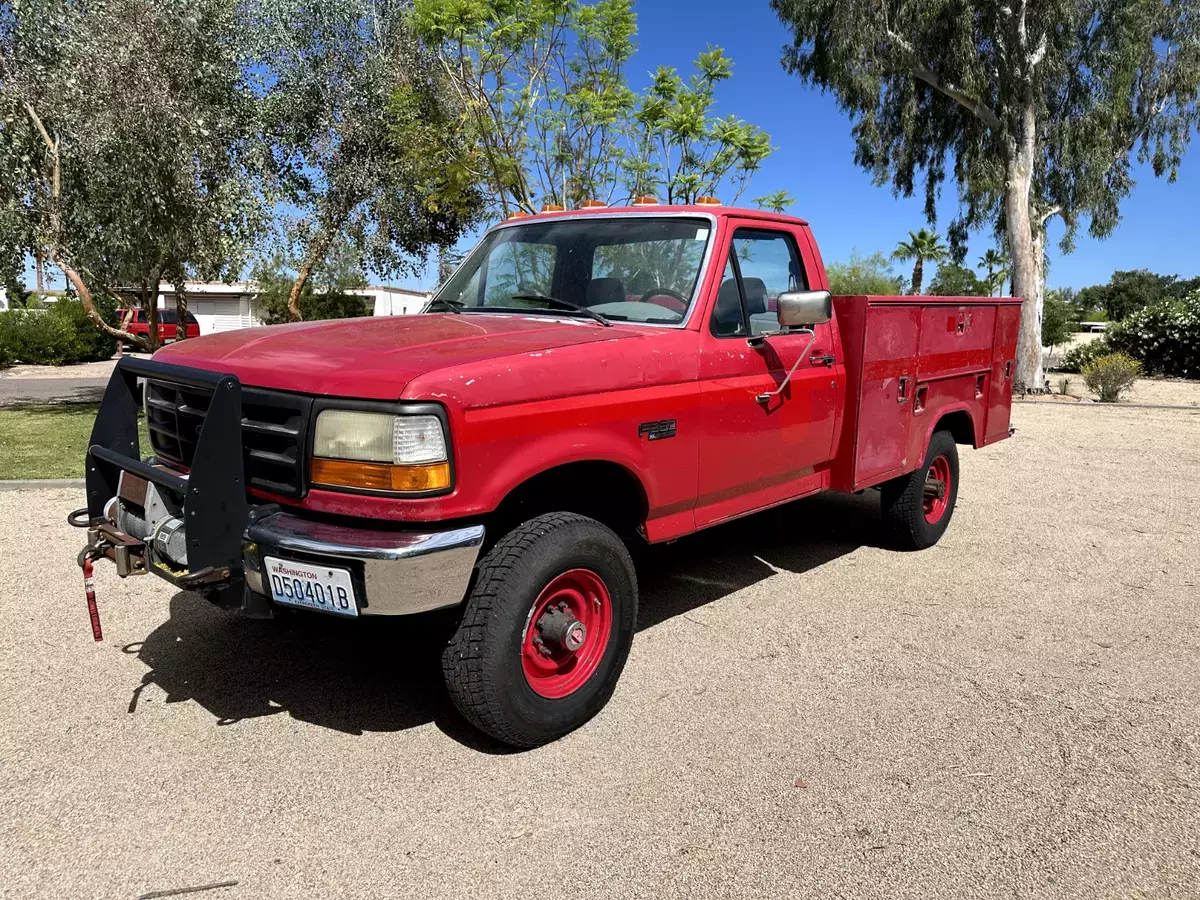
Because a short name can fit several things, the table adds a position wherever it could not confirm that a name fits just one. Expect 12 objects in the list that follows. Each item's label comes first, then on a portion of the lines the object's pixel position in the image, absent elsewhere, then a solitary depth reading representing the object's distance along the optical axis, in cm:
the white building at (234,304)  3934
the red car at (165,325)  1853
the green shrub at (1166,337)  2088
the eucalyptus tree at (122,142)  992
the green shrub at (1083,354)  2270
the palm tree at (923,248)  6062
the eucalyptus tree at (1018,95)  1861
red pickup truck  279
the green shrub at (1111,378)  1644
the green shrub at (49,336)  2338
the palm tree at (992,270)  5344
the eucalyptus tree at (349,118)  1311
